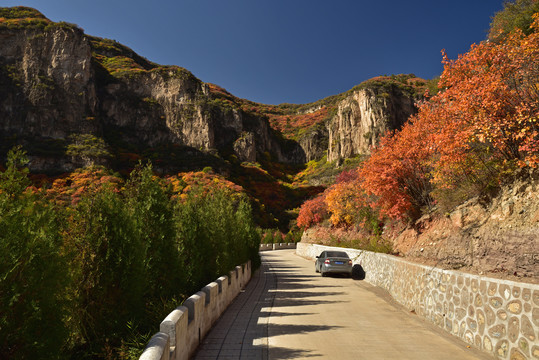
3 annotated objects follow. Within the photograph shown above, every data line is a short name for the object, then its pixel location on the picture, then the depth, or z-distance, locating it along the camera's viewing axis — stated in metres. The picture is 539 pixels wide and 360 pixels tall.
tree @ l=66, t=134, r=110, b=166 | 57.44
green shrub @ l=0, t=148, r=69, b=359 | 3.32
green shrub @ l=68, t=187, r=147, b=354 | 4.77
